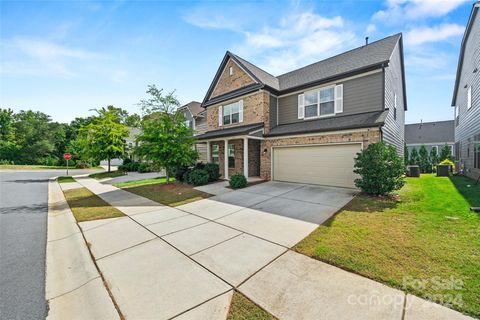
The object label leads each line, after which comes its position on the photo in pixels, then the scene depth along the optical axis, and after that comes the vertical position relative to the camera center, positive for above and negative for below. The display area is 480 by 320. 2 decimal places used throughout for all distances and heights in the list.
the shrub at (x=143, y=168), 21.86 -1.08
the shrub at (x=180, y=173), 13.00 -1.01
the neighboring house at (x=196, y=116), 21.35 +4.65
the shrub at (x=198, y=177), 11.61 -1.15
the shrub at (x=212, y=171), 12.41 -0.86
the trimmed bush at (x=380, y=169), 7.34 -0.52
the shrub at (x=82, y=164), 32.47 -0.82
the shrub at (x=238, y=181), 10.24 -1.27
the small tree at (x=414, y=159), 18.59 -0.40
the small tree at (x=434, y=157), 20.78 -0.26
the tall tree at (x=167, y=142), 11.26 +0.93
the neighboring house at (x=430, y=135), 26.47 +2.83
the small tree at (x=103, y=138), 19.77 +2.12
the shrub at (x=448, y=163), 14.91 -0.66
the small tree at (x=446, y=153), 19.03 +0.14
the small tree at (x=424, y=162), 17.53 -0.67
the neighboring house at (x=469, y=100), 10.26 +3.31
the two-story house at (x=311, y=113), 9.41 +2.61
